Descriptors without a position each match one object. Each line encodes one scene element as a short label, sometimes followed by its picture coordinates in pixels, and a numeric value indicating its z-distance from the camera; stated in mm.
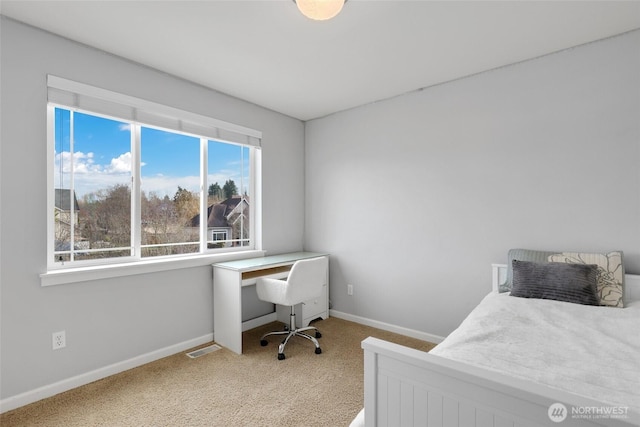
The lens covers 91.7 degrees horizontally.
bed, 804
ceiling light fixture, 1568
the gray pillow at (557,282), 1938
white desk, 2746
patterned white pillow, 1930
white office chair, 2682
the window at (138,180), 2236
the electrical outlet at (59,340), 2094
